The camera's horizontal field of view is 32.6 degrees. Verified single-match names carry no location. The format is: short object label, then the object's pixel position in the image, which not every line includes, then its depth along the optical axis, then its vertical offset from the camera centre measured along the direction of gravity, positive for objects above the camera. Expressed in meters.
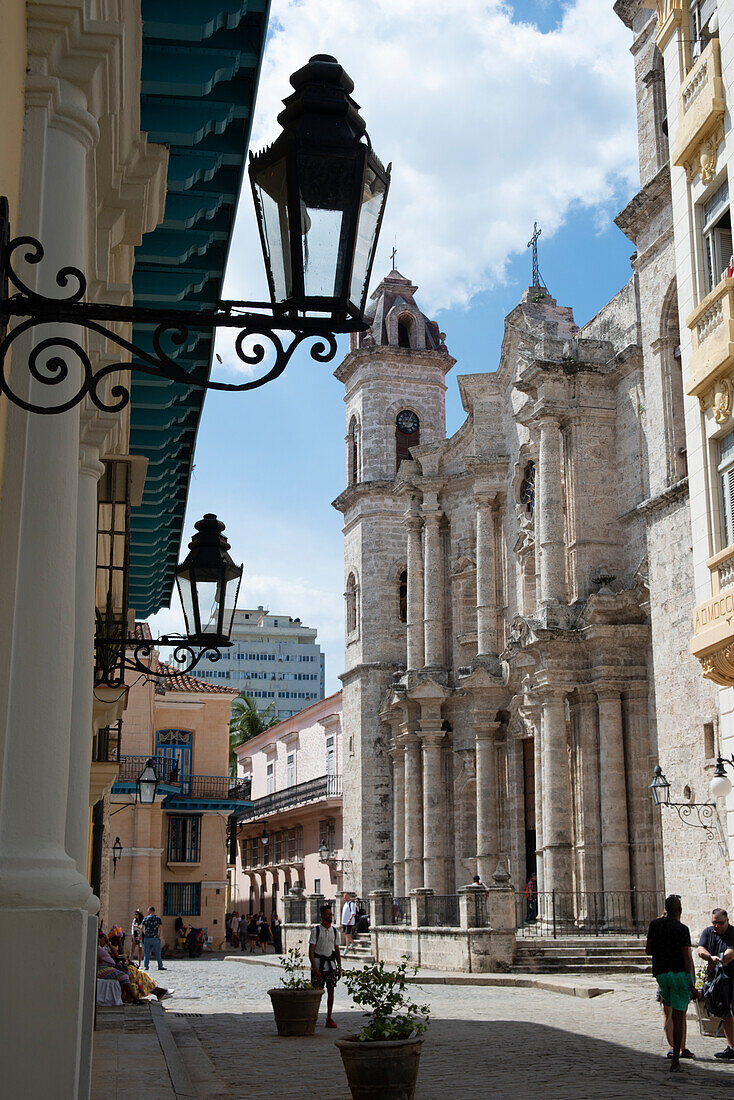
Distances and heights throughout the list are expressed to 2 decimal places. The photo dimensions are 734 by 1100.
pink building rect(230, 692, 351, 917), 43.69 +1.45
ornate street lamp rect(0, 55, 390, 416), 3.95 +1.98
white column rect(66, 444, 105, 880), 5.54 +0.87
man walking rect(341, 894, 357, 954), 32.69 -1.69
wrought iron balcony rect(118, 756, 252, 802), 41.91 +2.34
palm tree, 67.88 +6.70
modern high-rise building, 125.00 +18.23
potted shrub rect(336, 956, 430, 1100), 8.59 -1.37
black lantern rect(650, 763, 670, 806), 18.22 +0.89
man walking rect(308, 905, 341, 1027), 15.06 -1.18
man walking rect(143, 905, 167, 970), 28.58 -1.78
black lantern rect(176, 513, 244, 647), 9.11 +1.91
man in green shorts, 11.03 -0.96
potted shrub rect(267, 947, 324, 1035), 14.13 -1.69
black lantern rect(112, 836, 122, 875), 34.40 +0.12
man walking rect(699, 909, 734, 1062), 11.65 -0.90
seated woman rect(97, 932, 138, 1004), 16.39 -1.51
